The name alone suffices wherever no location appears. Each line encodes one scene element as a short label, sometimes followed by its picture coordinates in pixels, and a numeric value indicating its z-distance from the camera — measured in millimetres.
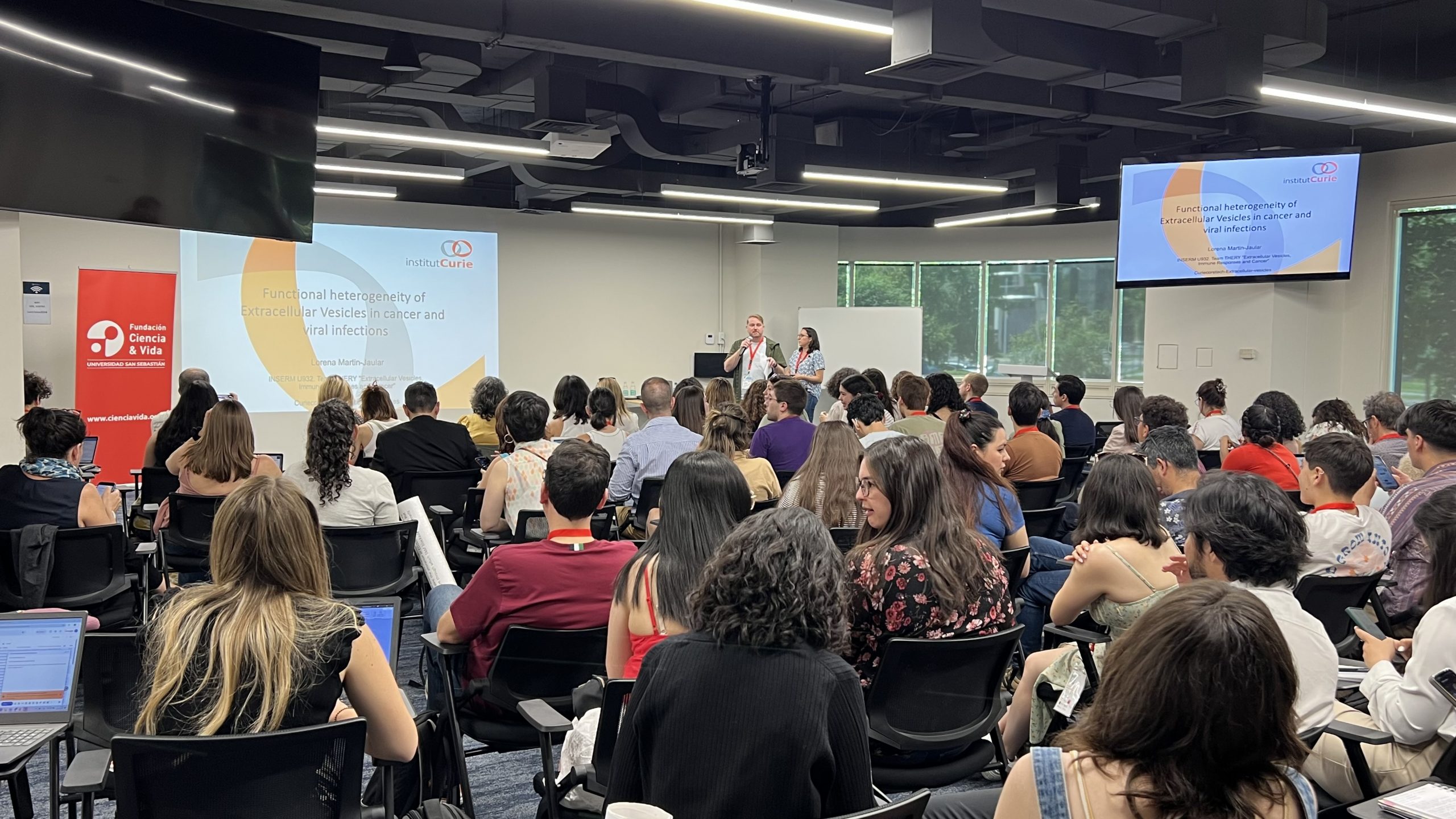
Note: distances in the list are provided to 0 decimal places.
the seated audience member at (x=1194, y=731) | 1350
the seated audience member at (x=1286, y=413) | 5805
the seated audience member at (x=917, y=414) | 6102
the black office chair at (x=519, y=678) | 2803
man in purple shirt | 5895
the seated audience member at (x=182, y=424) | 5742
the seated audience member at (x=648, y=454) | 5469
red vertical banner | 9156
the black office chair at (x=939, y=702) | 2637
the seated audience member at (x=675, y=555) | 2467
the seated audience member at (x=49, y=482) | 4172
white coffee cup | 1493
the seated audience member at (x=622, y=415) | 6922
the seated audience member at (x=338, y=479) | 4414
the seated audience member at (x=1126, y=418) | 7039
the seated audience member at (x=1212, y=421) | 7168
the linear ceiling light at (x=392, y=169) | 8781
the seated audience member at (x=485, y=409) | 7035
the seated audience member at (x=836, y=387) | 7094
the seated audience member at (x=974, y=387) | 8812
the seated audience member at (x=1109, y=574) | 2957
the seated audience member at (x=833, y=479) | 4223
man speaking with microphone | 11227
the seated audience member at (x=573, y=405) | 6562
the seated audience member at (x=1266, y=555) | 2359
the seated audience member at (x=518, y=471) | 4734
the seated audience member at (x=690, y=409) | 6422
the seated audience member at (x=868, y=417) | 5598
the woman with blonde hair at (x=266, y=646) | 1923
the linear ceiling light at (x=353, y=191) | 9891
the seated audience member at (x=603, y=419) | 6473
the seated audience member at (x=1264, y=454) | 5227
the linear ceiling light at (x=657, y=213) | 11510
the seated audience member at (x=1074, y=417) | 7934
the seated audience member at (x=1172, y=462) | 4227
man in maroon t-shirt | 2836
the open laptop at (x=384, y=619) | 2602
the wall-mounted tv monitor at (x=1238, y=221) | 8750
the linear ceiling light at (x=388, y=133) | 7172
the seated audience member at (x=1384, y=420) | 5824
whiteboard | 13555
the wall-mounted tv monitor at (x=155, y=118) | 3865
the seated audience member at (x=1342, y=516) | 3660
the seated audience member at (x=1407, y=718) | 2258
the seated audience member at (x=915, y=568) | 2684
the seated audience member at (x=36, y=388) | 7781
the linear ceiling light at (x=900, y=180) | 9047
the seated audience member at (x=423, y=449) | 5656
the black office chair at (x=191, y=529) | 4602
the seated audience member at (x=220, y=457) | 4809
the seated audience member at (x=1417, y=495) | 3707
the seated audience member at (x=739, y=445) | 5059
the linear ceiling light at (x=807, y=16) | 4703
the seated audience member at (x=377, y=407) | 6918
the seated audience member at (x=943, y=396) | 6805
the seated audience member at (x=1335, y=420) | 6012
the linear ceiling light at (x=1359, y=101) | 6359
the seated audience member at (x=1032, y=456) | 5750
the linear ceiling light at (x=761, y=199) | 10117
